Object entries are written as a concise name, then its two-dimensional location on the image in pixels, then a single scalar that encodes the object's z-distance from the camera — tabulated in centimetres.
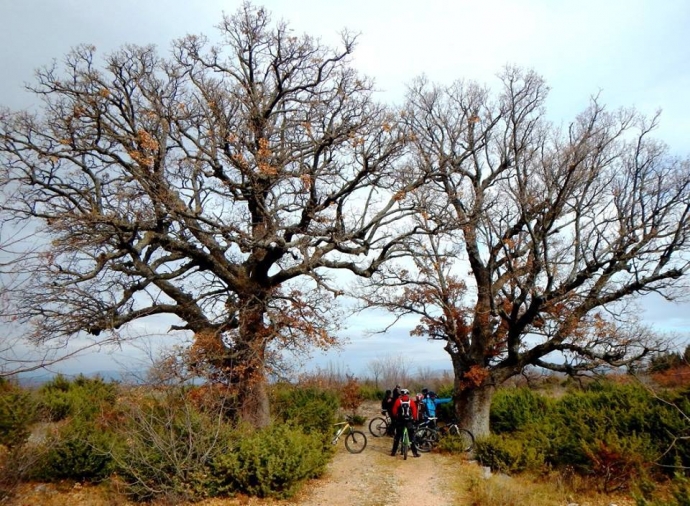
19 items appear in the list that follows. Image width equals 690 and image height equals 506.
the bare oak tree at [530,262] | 1434
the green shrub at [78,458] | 1012
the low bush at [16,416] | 946
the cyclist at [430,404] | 1683
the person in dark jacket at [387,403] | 1661
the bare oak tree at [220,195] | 1236
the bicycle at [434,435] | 1558
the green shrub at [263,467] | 983
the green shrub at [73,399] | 1309
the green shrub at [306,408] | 1489
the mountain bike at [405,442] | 1413
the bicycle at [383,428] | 1789
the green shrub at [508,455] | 1290
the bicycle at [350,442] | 1432
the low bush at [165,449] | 924
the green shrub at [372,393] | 2672
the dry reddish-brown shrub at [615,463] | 1109
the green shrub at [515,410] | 1827
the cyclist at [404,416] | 1397
